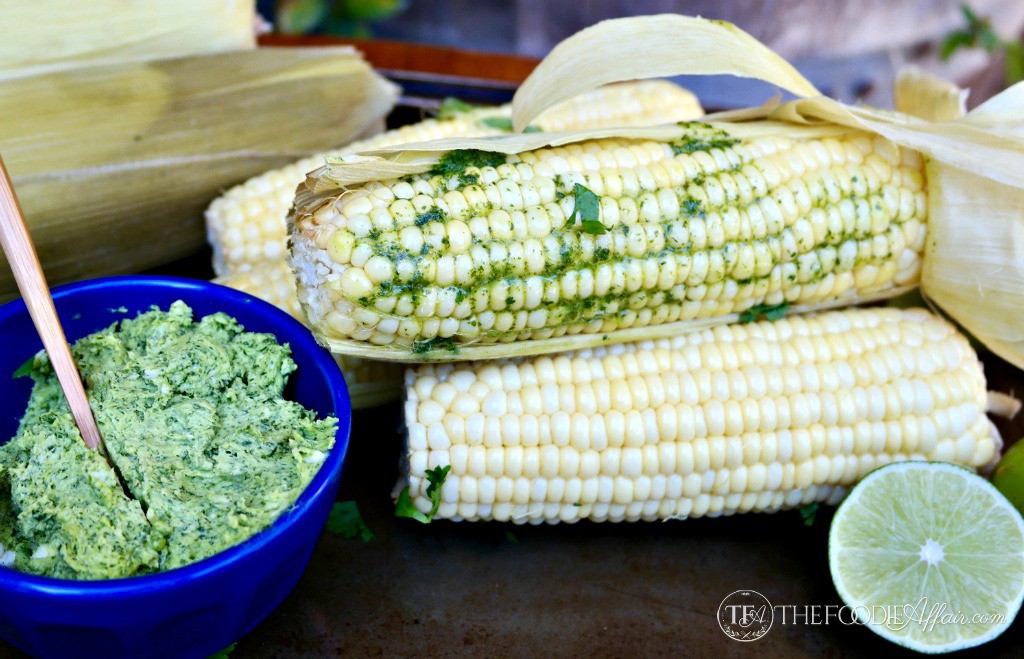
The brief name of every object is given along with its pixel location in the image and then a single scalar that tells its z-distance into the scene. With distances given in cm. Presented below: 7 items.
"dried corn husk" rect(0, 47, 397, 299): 37
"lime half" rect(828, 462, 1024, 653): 31
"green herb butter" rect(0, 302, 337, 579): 26
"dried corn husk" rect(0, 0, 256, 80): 37
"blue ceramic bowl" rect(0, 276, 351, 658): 25
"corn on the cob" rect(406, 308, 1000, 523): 32
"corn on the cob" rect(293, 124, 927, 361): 29
